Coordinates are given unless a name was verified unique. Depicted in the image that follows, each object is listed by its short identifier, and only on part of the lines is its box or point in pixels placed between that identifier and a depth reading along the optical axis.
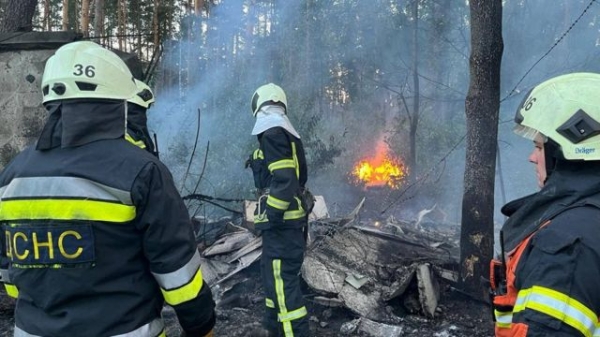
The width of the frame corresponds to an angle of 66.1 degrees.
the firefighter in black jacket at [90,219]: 2.03
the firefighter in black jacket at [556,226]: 1.54
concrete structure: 6.65
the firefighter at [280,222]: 4.86
